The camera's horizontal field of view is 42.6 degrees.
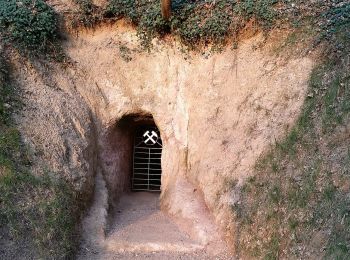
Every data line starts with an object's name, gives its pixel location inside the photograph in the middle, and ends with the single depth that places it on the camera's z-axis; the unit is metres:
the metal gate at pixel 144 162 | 12.58
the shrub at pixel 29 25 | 10.38
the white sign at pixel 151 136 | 12.43
